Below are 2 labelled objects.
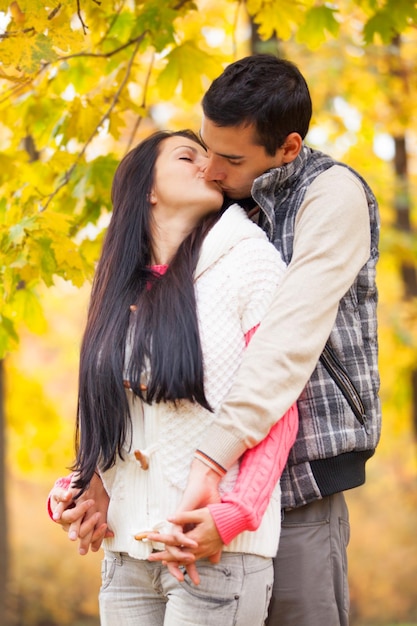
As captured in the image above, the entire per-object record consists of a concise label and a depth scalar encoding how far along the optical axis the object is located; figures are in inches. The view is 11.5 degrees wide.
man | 118.5
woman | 119.9
